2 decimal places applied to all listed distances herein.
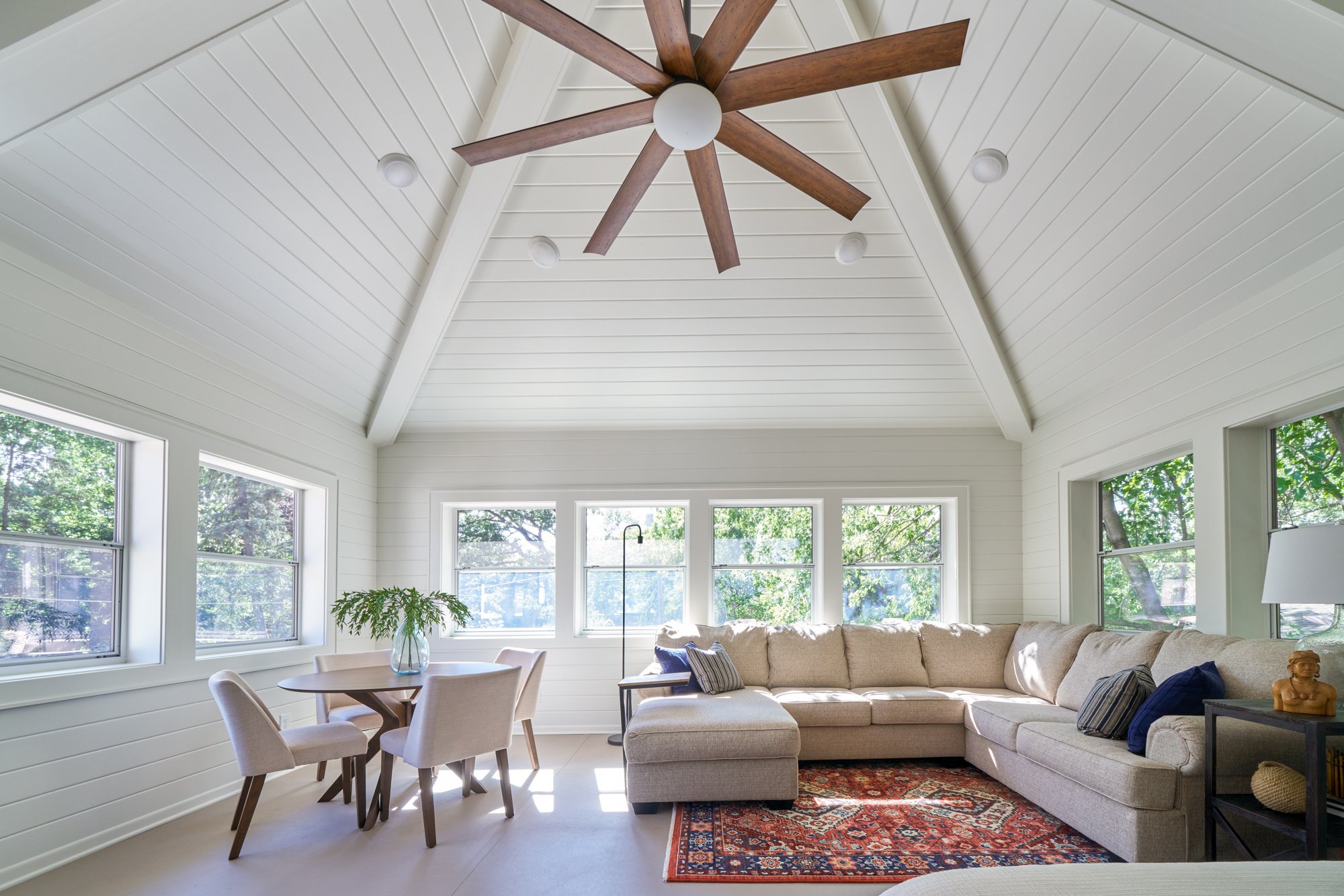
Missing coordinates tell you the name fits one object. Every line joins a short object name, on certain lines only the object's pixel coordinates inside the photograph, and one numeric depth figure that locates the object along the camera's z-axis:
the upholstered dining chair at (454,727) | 4.03
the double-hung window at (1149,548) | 4.99
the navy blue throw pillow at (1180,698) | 3.74
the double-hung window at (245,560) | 5.02
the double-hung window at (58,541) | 3.75
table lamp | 2.89
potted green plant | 4.64
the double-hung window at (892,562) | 7.00
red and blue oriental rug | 3.65
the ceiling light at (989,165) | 4.26
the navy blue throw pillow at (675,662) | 5.73
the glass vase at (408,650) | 4.64
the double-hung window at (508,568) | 7.14
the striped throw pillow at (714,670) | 5.63
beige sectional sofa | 3.47
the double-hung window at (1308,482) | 3.88
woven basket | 3.11
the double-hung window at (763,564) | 7.05
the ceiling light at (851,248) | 5.10
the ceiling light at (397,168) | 4.35
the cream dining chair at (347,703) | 5.06
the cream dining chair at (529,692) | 5.36
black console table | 2.88
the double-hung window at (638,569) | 7.10
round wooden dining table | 4.14
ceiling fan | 2.51
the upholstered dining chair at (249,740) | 3.88
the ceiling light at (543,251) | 5.15
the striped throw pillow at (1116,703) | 4.04
